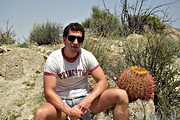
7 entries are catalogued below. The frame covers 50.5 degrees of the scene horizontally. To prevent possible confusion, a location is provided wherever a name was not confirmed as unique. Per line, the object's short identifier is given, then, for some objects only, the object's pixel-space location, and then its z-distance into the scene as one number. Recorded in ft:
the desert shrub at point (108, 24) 24.69
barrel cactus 9.90
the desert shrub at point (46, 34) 23.38
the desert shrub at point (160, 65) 11.42
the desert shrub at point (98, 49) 13.78
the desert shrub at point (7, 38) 22.22
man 7.67
